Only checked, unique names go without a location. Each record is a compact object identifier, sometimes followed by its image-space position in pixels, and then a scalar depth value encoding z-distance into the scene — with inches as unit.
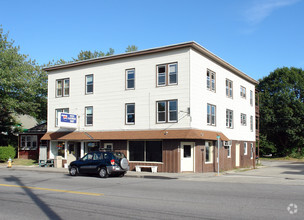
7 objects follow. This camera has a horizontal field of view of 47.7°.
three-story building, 987.3
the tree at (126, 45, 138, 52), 2501.2
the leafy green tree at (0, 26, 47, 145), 1400.1
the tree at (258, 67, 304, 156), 2098.8
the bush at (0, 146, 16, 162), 1379.2
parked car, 810.8
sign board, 1114.1
